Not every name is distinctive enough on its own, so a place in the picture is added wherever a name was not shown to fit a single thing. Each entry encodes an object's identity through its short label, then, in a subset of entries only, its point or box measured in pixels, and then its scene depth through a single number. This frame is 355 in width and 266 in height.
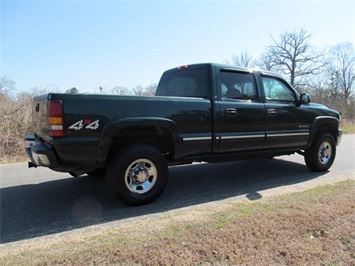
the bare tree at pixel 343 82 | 42.42
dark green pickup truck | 3.71
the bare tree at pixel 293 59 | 42.84
